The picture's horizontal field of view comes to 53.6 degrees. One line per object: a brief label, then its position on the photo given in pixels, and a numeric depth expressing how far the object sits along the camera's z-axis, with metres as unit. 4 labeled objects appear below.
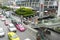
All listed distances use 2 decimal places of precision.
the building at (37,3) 30.18
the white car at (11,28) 15.83
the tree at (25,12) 25.16
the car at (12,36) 12.75
